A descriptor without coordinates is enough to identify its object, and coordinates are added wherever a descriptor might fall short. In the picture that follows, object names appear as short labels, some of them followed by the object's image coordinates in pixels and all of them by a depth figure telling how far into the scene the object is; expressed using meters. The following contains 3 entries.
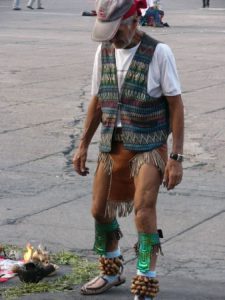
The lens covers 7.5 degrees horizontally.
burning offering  10.76
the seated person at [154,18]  54.45
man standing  9.82
